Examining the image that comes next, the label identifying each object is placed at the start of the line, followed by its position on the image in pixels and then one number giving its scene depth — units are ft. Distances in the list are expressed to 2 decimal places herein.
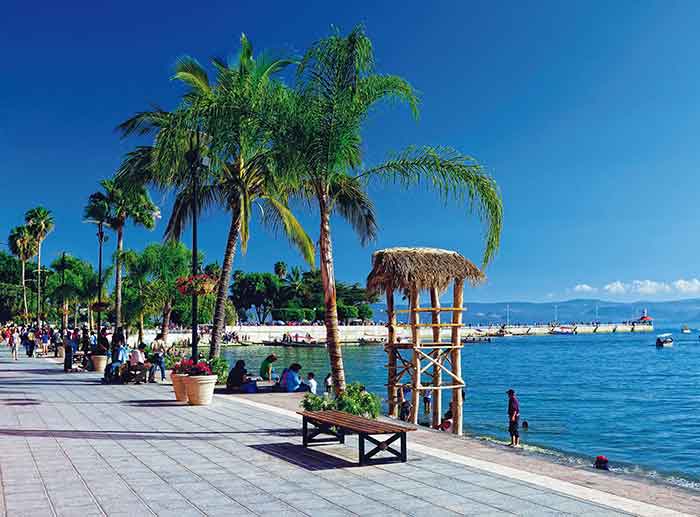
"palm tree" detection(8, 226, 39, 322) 242.41
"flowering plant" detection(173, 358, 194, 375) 53.21
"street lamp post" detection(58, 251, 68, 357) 132.24
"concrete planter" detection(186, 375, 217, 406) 51.31
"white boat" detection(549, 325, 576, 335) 614.58
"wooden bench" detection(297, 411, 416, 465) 29.04
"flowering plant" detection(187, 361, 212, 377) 52.12
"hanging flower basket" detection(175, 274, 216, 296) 57.00
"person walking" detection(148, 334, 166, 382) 74.02
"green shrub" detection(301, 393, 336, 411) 36.70
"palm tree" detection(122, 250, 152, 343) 174.60
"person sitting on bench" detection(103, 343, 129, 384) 71.31
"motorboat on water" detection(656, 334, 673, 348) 370.94
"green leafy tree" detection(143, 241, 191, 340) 175.94
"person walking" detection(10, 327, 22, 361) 114.73
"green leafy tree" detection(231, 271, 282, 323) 420.36
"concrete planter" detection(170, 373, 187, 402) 52.85
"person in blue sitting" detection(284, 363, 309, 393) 61.11
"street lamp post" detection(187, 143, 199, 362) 56.80
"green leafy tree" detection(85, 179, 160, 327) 114.32
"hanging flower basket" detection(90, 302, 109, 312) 104.80
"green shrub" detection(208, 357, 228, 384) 67.97
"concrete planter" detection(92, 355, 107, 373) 88.53
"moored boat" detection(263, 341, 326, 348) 342.03
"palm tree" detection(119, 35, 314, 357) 64.90
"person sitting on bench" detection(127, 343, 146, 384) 71.46
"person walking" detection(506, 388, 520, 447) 61.77
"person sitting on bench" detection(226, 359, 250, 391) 61.16
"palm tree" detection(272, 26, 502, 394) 40.63
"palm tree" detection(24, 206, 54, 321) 226.38
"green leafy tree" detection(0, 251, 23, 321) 290.05
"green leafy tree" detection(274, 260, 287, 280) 436.76
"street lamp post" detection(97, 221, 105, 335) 114.62
